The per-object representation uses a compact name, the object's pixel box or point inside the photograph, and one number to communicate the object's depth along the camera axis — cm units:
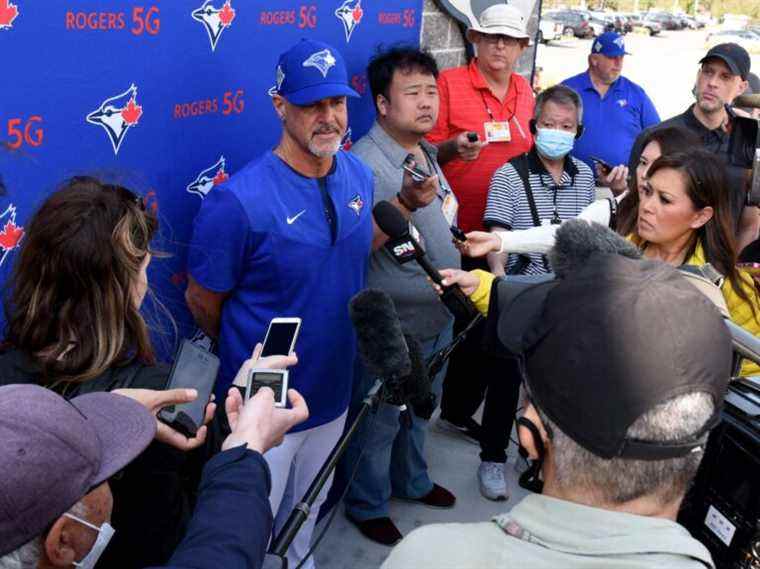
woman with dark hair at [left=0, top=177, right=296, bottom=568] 161
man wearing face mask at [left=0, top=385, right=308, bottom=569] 113
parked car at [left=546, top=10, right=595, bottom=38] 3759
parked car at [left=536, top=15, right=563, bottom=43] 3256
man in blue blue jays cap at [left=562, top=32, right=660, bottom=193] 497
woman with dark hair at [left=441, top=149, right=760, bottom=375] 256
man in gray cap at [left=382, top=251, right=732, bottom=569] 101
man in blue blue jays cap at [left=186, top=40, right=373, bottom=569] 242
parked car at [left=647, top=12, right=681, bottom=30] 4803
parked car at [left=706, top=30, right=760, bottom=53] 3644
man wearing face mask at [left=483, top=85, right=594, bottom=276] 350
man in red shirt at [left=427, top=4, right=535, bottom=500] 372
